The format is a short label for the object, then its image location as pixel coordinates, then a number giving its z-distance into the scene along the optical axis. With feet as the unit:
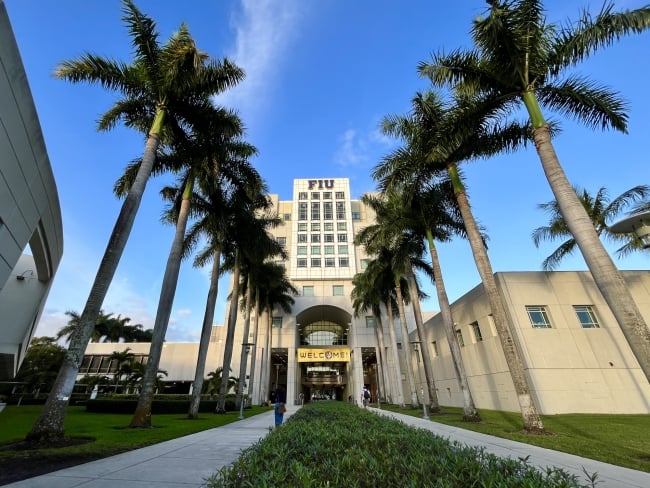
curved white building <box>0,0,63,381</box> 28.99
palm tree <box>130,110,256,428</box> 43.55
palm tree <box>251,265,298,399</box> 113.31
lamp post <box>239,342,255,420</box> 78.82
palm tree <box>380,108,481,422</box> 51.21
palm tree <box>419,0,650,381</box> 28.73
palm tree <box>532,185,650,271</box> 69.21
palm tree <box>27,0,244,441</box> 33.71
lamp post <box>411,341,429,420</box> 117.19
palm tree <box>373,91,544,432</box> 39.29
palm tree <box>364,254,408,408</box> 93.30
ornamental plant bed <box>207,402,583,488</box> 8.25
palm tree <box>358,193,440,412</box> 69.05
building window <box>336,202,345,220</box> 187.11
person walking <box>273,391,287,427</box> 36.48
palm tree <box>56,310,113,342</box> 156.25
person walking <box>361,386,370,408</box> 97.86
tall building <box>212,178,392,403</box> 144.05
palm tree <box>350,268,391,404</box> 102.83
